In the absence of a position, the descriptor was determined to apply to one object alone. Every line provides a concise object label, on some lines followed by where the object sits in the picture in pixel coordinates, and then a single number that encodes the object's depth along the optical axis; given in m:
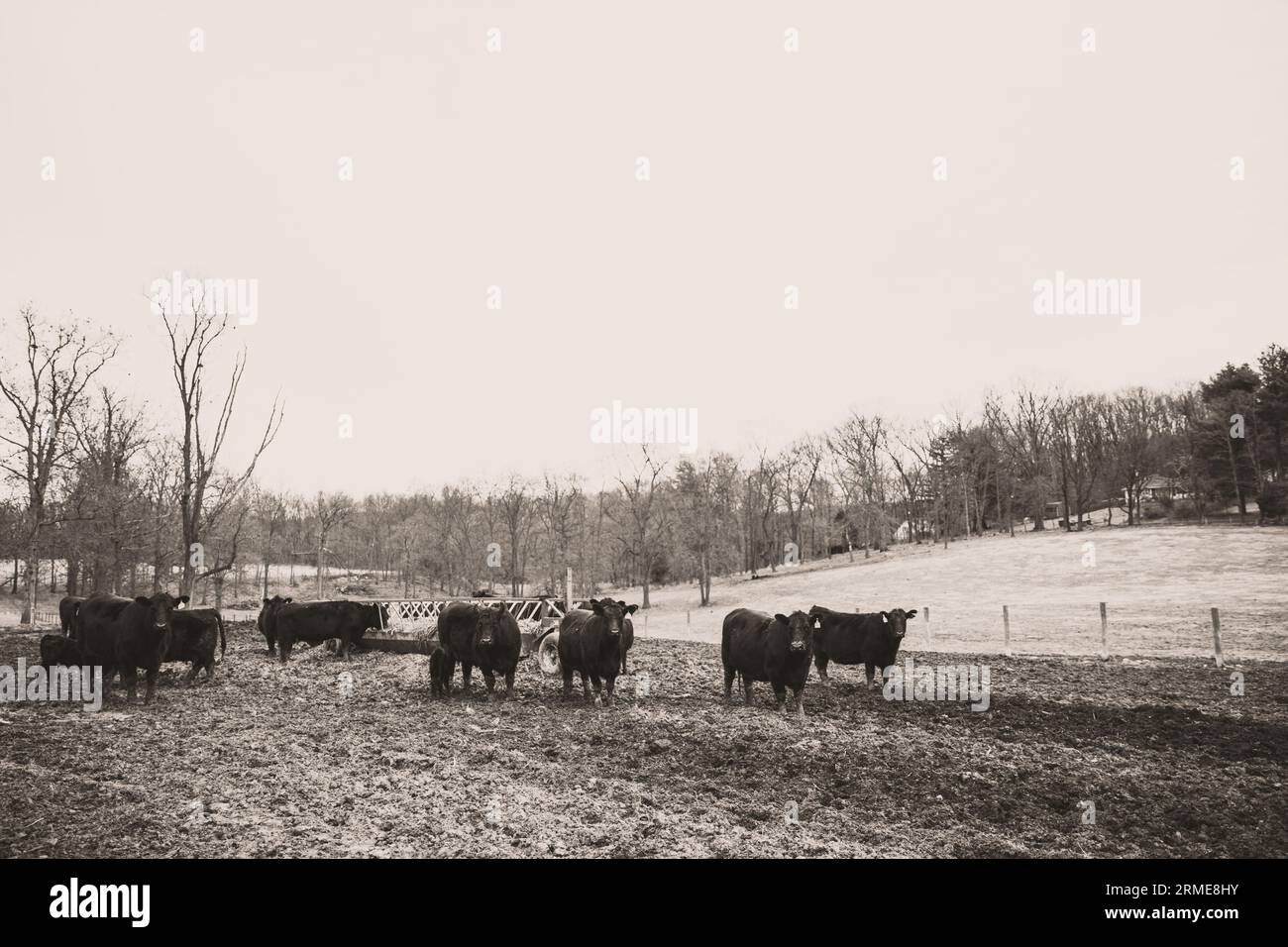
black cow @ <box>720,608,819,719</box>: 11.62
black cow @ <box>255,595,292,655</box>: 19.61
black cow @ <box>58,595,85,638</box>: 16.08
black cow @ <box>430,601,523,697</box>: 13.40
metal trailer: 16.05
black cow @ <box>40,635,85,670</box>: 14.02
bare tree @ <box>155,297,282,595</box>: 24.70
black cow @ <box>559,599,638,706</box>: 12.64
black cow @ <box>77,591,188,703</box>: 12.70
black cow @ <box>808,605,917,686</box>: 13.85
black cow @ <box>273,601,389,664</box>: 18.52
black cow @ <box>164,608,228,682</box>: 14.93
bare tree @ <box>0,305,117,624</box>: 27.28
